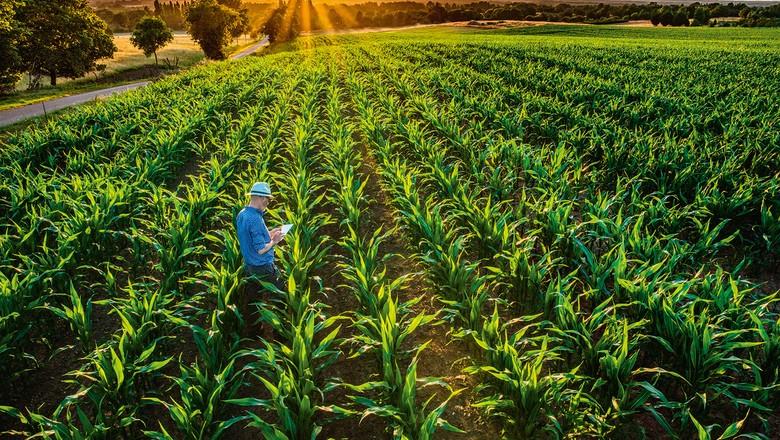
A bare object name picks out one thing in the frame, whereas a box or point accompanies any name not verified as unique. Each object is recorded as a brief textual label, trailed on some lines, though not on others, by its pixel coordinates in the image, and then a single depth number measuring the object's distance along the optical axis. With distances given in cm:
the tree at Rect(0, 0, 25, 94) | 2588
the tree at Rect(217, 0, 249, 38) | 7211
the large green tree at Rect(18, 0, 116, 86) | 3400
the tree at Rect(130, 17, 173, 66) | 5428
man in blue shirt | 475
